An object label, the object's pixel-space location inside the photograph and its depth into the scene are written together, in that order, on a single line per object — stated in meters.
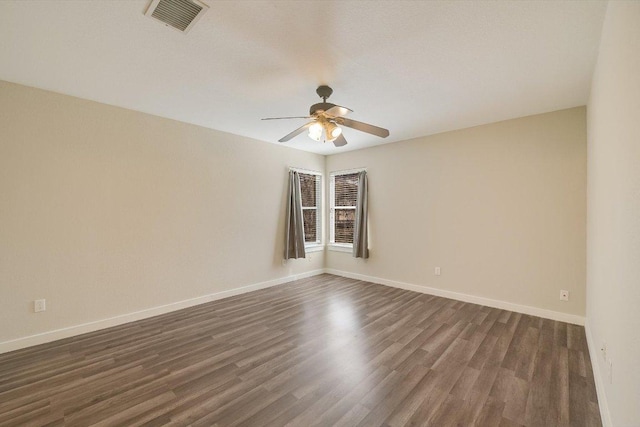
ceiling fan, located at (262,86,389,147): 2.49
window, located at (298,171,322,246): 5.54
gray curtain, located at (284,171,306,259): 4.96
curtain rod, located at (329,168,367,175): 5.25
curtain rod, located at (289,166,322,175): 5.13
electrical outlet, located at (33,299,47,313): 2.72
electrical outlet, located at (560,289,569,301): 3.18
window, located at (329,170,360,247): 5.54
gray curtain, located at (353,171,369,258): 5.04
